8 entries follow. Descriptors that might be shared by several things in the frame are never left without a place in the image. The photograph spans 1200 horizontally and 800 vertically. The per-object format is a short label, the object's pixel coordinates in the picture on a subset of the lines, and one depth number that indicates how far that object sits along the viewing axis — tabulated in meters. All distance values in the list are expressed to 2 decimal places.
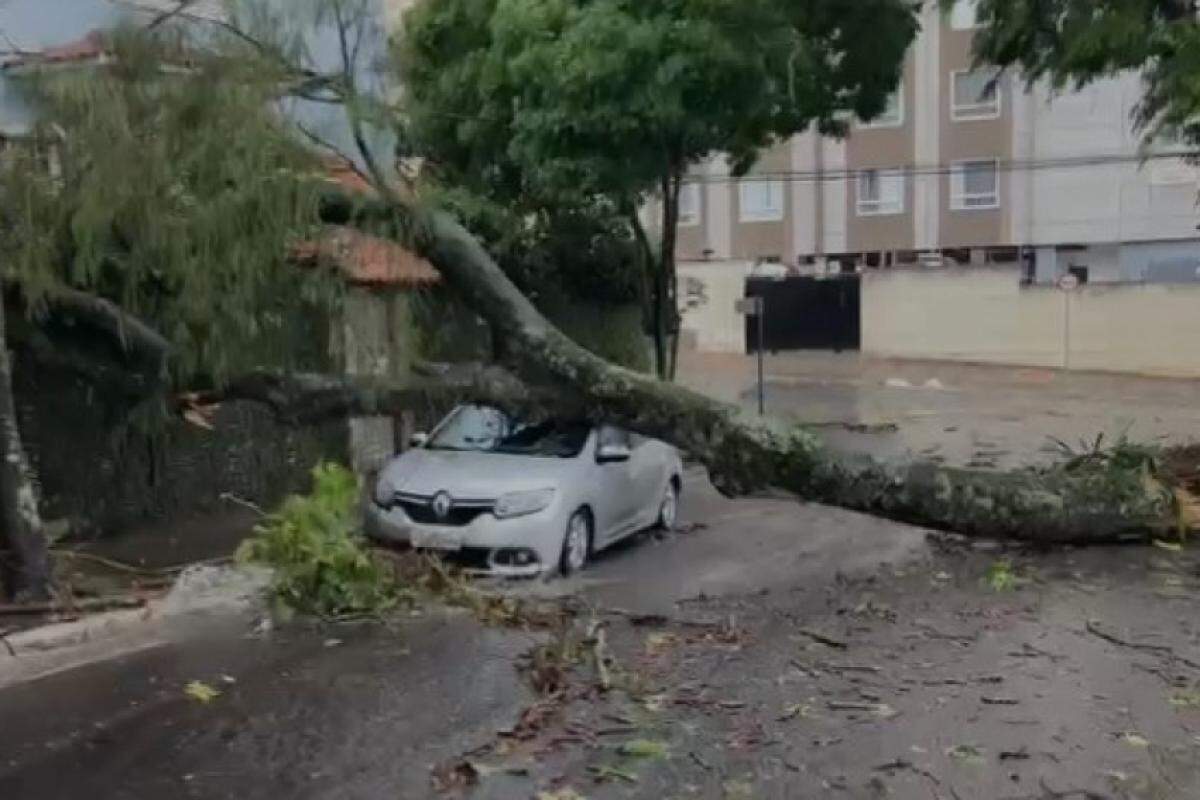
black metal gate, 37.72
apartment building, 38.81
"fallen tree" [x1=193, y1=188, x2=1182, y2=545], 9.54
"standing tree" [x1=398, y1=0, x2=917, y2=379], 14.30
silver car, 10.77
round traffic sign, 34.19
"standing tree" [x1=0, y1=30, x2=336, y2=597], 8.08
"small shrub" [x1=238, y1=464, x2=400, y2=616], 8.42
